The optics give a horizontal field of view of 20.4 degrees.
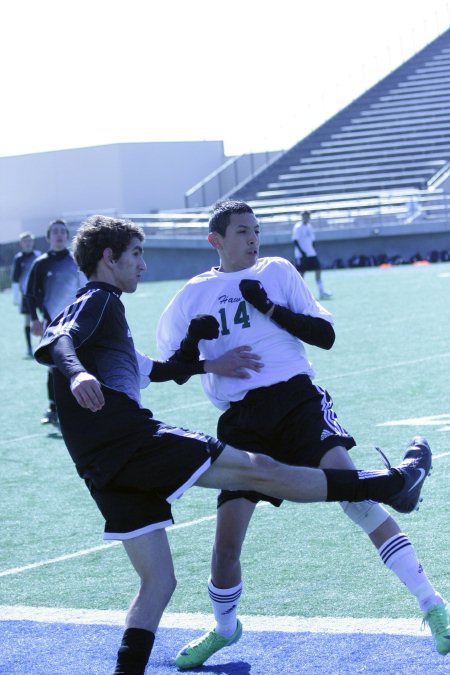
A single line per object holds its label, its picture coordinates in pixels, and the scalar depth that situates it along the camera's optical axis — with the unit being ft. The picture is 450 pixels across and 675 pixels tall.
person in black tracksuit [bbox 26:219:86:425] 39.96
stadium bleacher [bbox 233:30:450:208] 141.18
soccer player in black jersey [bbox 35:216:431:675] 14.19
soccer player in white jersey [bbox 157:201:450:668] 16.20
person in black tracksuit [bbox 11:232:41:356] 64.28
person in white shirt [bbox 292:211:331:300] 89.56
